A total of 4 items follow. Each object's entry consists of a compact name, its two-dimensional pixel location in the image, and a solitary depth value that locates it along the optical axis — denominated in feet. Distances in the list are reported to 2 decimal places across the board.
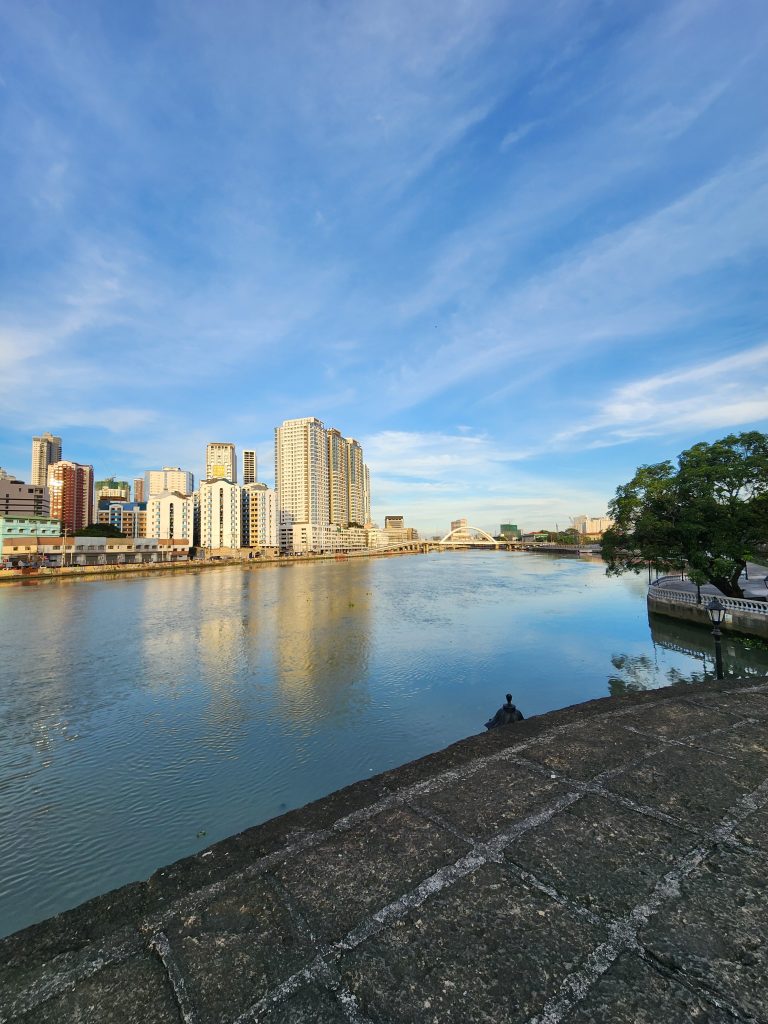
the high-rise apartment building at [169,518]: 376.07
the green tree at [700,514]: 67.46
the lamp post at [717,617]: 33.88
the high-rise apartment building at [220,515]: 386.73
